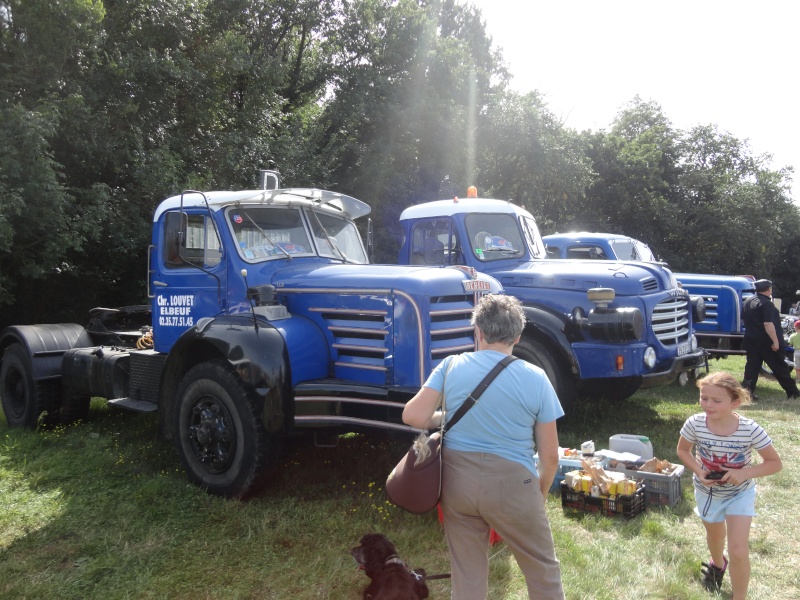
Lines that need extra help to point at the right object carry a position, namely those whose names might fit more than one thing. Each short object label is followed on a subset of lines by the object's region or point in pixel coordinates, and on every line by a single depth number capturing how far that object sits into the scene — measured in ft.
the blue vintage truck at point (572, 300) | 20.27
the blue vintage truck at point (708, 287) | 31.22
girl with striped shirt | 10.27
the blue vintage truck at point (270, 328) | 14.38
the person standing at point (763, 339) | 27.86
